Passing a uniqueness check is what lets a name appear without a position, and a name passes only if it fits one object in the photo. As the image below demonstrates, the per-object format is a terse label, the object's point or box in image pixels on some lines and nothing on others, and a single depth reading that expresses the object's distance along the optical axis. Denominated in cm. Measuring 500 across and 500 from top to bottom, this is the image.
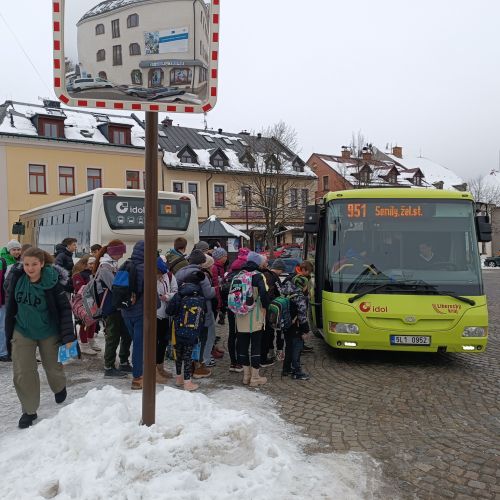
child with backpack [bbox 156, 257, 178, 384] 641
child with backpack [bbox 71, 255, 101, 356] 795
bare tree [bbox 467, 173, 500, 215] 6025
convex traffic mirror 359
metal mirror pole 409
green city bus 682
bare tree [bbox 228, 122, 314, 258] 3438
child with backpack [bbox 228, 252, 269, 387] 622
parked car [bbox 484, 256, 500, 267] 4303
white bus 1327
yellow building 3278
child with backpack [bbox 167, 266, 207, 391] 603
